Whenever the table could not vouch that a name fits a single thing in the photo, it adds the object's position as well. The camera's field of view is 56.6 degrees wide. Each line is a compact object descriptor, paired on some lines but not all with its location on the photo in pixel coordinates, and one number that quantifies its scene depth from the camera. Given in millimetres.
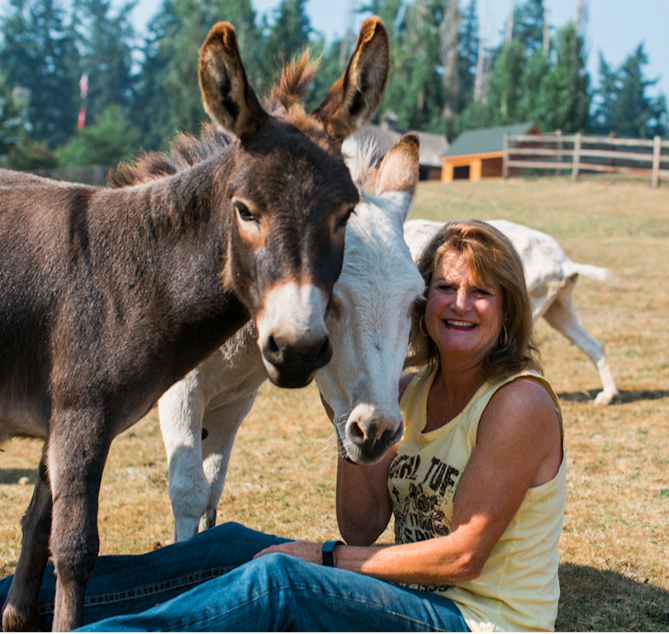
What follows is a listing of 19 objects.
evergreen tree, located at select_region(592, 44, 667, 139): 72000
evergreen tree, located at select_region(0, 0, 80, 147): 68438
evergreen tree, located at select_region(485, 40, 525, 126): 50062
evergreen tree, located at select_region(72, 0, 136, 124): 75875
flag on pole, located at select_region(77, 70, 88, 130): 63584
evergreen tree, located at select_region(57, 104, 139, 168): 44000
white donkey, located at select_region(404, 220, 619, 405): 7004
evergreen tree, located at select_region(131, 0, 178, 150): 63438
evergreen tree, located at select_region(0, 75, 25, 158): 38062
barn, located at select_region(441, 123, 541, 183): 39406
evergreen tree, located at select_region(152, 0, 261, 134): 44159
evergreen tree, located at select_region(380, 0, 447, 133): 51031
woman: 2045
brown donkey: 1936
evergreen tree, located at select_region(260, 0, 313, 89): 48031
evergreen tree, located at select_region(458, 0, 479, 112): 75812
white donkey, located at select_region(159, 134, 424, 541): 2100
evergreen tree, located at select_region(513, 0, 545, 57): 71688
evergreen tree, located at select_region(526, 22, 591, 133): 45562
